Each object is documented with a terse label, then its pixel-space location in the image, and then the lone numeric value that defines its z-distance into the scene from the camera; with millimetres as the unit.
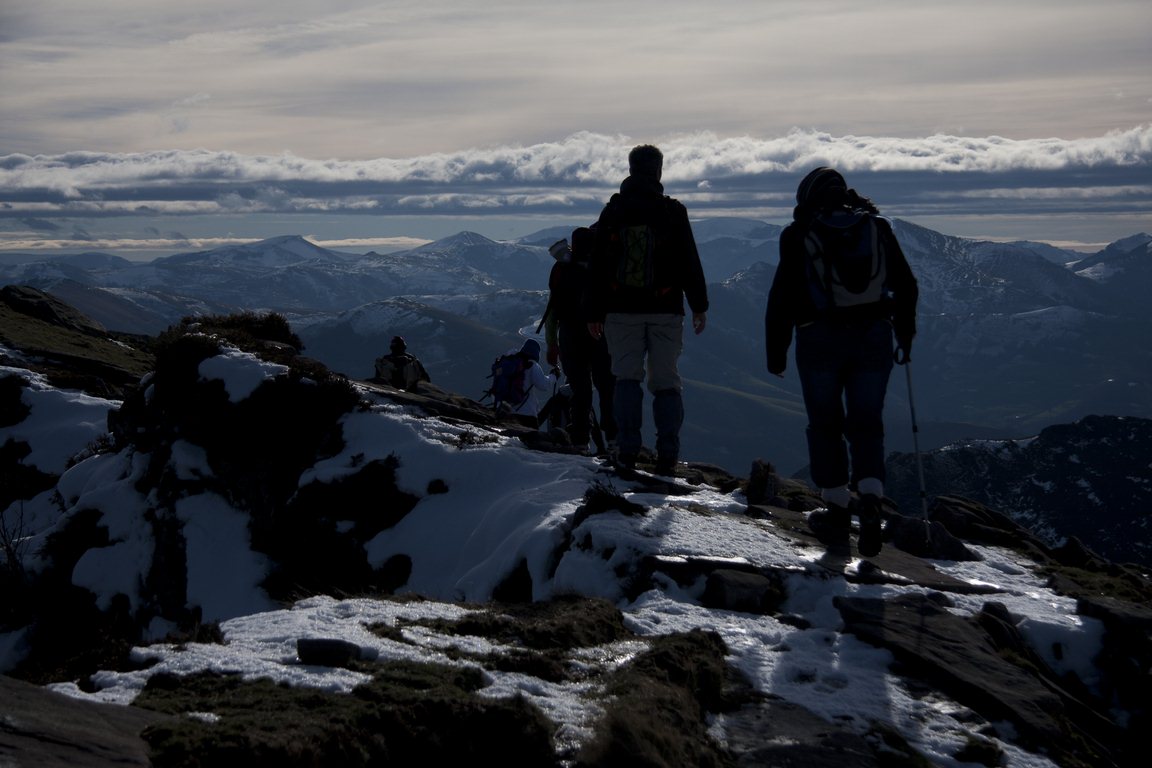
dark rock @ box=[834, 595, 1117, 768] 7551
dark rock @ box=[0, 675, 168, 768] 4633
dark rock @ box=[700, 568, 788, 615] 9812
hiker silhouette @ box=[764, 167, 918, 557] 10852
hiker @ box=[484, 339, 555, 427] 22750
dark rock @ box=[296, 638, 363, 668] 6980
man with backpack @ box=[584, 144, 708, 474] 13078
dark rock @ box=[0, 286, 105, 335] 52541
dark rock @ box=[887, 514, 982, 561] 12750
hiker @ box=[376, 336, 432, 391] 24625
